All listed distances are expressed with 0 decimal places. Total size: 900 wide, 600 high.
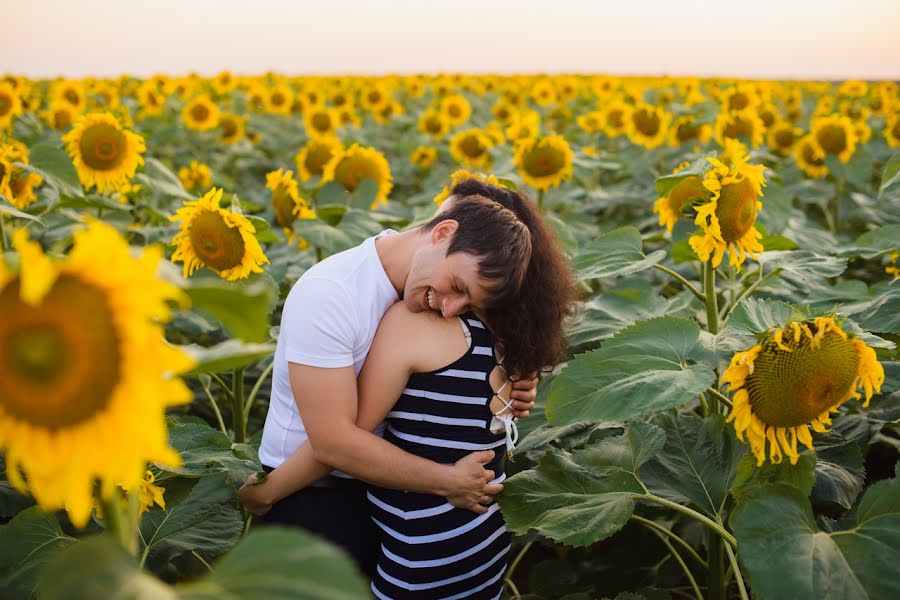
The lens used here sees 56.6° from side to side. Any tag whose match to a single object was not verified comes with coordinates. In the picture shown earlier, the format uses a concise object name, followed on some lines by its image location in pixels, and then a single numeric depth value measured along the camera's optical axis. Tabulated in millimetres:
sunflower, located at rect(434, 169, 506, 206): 2779
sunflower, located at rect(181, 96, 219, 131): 8070
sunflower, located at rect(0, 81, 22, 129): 6195
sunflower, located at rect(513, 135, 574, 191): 4594
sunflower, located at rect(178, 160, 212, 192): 5574
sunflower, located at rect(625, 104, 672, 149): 6398
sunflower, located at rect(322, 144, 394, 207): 4398
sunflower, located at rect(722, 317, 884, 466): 1663
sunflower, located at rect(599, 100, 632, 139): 7219
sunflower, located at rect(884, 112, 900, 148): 6883
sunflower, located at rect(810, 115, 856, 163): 5750
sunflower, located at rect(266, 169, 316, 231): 3707
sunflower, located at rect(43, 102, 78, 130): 6895
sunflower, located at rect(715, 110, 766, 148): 5583
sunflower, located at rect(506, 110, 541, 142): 5125
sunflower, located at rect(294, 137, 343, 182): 5027
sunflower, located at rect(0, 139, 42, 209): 3129
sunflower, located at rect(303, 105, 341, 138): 7566
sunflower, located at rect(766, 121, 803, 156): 7332
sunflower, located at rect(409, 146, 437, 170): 7238
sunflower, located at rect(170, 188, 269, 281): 2693
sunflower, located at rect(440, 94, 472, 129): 8490
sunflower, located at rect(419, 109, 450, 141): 8203
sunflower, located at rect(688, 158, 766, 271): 2314
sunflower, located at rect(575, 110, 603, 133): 7867
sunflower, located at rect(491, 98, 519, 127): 9742
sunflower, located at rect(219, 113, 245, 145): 8438
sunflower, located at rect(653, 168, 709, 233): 2439
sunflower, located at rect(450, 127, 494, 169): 5870
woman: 2006
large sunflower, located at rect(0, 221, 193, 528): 899
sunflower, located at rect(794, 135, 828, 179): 6090
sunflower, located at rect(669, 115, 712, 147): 6168
